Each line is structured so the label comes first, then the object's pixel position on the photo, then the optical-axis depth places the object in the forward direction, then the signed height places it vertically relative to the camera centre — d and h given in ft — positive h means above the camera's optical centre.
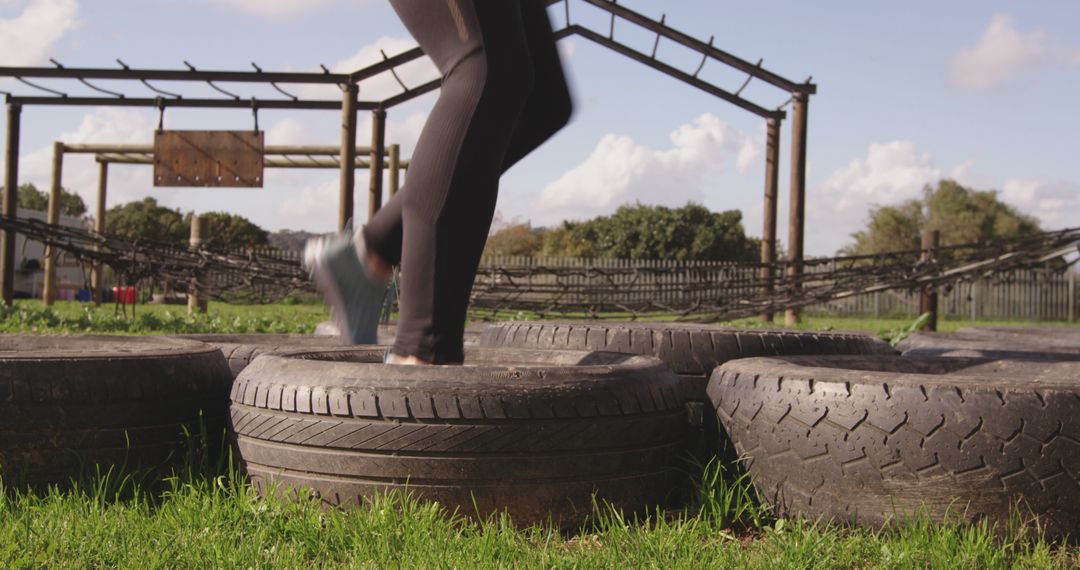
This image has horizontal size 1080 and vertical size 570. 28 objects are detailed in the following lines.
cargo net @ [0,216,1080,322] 26.53 +0.75
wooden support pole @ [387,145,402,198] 39.36 +5.69
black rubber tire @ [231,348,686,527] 6.19 -0.91
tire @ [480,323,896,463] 9.29 -0.38
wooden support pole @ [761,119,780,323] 37.93 +4.94
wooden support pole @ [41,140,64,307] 42.63 +4.10
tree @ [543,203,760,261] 146.72 +10.69
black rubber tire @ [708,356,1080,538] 5.92 -0.88
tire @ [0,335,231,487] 6.96 -0.91
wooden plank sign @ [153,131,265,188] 36.78 +5.36
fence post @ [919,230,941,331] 29.86 +0.53
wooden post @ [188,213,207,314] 38.19 +2.30
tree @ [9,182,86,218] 185.81 +18.48
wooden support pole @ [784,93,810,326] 35.83 +4.91
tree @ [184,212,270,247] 134.92 +10.14
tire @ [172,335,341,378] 10.14 -0.59
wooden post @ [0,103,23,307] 38.04 +3.86
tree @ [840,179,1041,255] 139.23 +13.96
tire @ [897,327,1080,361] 10.78 -0.44
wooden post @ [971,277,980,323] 106.27 +1.12
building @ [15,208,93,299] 96.19 +2.29
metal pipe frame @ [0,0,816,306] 32.63 +7.67
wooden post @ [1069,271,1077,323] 109.09 +2.83
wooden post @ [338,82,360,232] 32.07 +5.13
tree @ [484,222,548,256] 134.41 +8.97
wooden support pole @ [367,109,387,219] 35.24 +5.42
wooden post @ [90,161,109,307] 44.80 +4.04
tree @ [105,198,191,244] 151.94 +12.09
